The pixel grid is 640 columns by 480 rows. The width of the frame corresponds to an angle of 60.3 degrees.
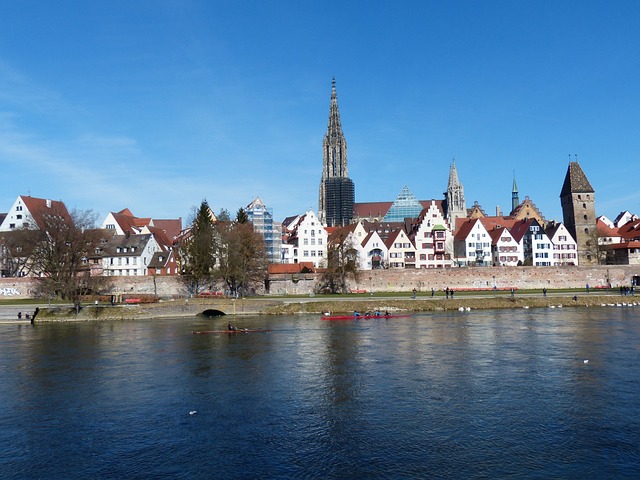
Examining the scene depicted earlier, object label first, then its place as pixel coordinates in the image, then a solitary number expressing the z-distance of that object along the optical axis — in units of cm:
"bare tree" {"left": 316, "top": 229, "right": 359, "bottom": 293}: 8194
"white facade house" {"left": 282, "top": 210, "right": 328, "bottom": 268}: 10325
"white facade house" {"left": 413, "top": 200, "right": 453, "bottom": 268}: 10225
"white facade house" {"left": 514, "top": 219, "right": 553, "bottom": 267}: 10306
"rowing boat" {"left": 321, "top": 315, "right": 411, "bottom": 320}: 5882
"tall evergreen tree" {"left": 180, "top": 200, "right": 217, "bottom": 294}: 7850
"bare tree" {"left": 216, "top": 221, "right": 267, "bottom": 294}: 7619
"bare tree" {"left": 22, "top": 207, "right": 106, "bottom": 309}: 7106
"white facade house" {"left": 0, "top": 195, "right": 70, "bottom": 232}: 9611
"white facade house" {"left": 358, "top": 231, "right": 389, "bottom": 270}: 10050
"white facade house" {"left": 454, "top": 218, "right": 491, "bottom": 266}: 10650
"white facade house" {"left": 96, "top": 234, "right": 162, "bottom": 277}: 9488
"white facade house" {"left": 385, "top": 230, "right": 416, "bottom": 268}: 10125
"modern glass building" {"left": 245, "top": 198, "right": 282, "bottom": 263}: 9869
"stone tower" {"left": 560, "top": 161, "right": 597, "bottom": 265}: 10550
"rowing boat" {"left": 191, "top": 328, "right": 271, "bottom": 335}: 4784
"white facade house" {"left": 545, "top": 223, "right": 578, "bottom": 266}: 10375
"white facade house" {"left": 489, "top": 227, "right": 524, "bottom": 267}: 10444
